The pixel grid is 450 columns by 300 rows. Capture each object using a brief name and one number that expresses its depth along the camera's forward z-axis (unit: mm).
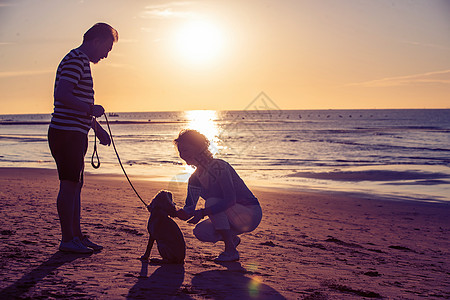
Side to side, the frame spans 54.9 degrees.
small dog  3869
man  3836
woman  3902
